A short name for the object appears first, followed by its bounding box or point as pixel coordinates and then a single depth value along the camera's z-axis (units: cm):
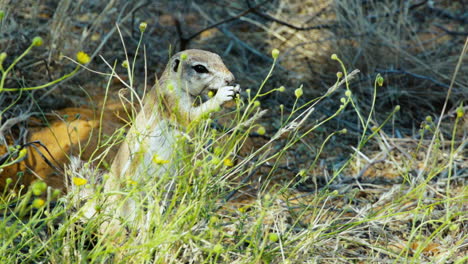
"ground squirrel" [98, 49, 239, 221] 637
